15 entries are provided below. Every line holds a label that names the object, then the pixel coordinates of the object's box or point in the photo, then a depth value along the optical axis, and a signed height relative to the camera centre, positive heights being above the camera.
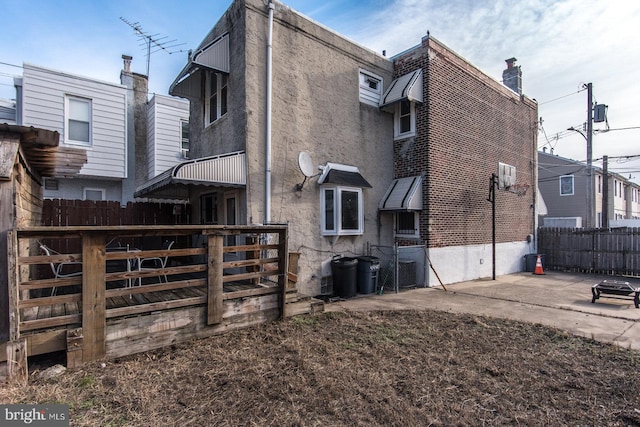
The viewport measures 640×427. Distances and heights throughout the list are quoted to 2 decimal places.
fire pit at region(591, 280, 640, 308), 7.30 -1.55
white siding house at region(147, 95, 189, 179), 12.54 +3.28
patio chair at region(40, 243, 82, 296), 5.34 -0.83
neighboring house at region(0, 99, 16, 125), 11.91 +3.88
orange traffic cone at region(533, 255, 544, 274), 12.49 -1.74
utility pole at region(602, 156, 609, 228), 15.32 +0.73
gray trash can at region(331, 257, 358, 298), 8.34 -1.43
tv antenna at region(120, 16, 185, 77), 15.43 +8.40
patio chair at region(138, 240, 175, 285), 8.44 -1.12
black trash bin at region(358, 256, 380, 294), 8.71 -1.40
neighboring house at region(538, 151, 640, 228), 23.22 +2.29
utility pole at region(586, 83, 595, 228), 16.17 +4.66
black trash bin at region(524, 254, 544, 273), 13.16 -1.62
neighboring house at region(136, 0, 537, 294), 7.52 +2.11
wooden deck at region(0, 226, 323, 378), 3.81 -1.19
